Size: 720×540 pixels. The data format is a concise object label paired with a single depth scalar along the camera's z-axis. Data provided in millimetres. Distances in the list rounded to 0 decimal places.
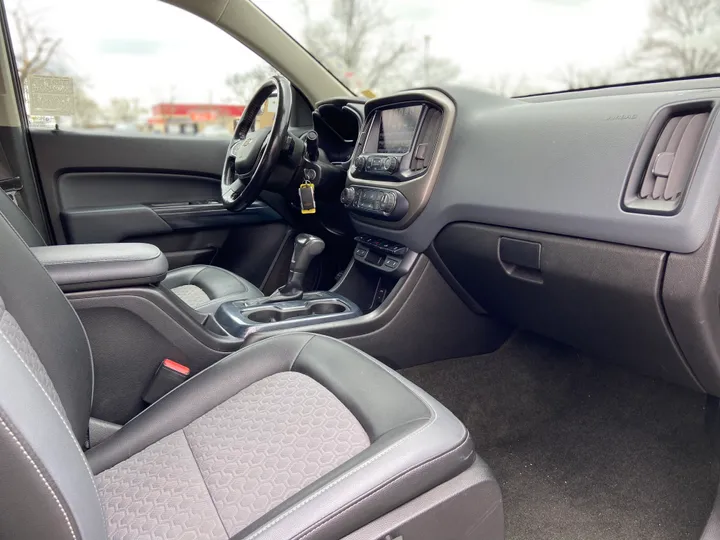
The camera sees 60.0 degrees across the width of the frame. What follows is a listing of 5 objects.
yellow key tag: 1936
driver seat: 1900
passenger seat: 596
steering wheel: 1737
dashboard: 1034
